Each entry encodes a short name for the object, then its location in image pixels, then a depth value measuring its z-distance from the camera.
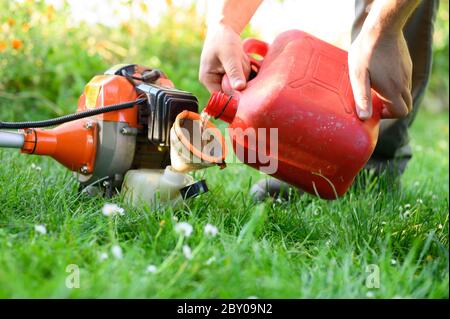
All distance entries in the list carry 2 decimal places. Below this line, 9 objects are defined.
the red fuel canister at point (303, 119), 2.35
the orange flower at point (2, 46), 3.08
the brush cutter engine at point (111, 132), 2.41
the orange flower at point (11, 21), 3.08
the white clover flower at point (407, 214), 2.47
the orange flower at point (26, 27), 3.13
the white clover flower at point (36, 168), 2.57
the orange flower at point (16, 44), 3.03
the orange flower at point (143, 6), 3.60
